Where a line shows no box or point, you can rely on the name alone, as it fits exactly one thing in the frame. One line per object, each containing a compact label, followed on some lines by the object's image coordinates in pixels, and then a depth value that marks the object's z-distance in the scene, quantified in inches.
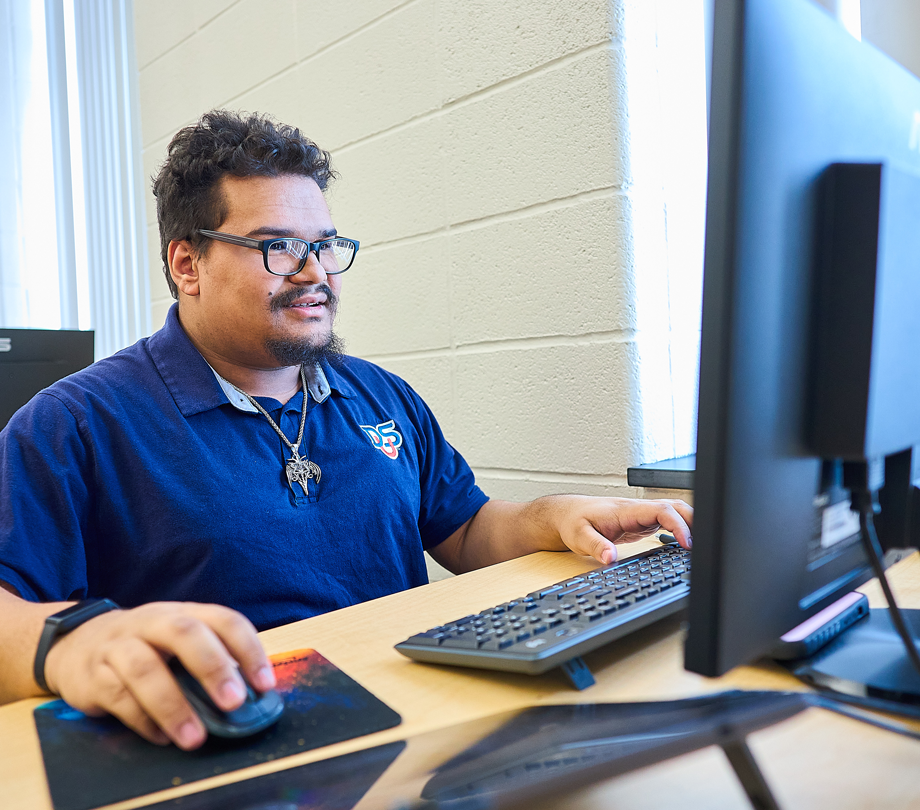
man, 39.6
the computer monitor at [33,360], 59.8
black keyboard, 24.0
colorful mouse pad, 19.3
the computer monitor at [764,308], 15.8
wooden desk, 15.4
